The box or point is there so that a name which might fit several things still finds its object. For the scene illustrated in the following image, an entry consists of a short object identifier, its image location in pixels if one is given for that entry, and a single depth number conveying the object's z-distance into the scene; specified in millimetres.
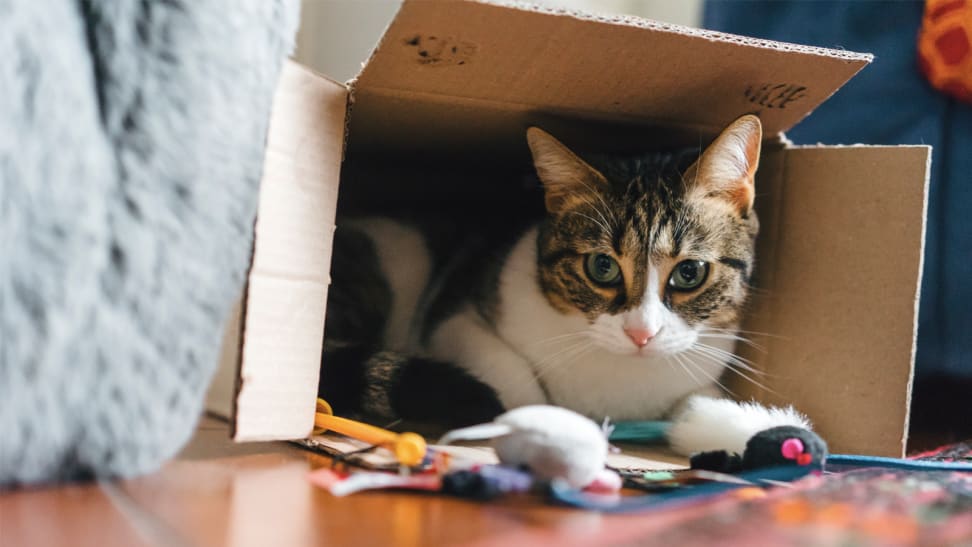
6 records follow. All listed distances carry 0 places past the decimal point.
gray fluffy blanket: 469
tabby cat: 600
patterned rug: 455
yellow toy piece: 518
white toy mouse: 501
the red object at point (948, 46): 660
